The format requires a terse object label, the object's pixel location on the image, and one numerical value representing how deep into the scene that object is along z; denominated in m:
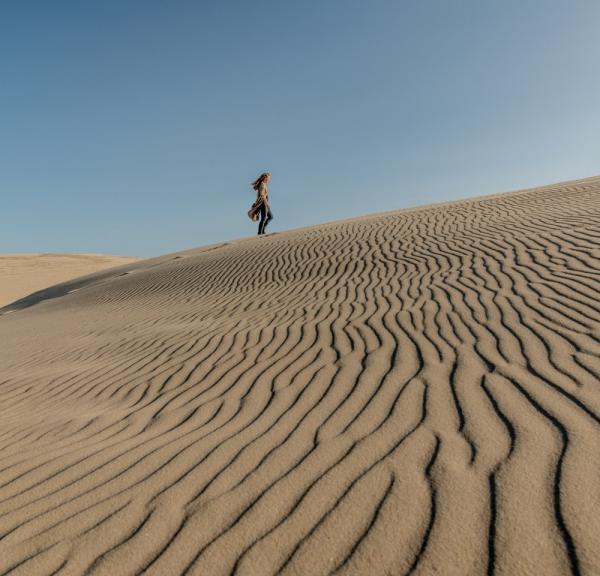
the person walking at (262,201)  18.00
